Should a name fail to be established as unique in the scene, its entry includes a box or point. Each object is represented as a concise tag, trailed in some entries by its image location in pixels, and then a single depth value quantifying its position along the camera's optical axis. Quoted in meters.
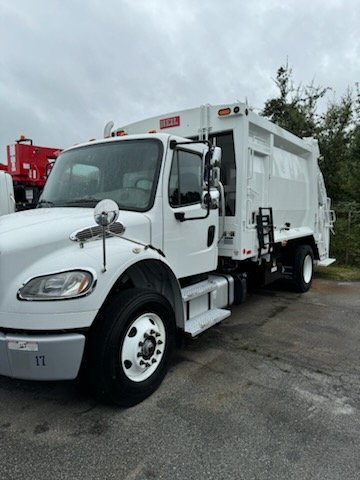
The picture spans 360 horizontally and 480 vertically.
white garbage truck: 2.67
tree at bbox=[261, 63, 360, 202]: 13.78
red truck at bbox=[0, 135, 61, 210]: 8.54
